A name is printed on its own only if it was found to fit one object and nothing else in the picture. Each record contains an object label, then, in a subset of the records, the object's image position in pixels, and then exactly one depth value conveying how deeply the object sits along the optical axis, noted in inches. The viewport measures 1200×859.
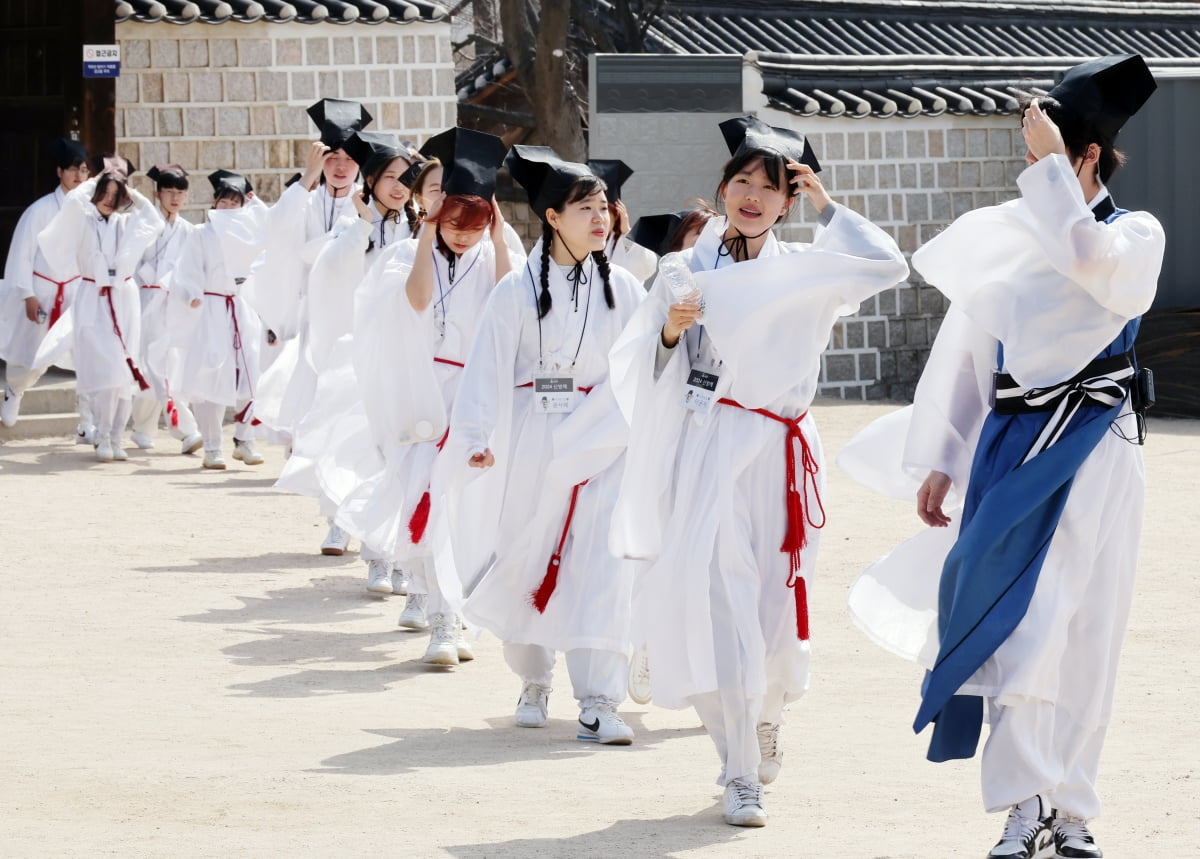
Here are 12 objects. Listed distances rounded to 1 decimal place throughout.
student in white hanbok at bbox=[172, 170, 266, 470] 850.8
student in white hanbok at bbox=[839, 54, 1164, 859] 269.8
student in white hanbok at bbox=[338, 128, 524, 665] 435.3
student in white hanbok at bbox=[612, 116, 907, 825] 309.1
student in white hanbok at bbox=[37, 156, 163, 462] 854.3
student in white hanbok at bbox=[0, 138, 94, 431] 919.0
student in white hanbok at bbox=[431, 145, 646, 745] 373.1
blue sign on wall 1033.5
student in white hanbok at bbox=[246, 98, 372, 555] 598.4
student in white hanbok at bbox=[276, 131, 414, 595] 523.7
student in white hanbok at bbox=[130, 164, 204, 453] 885.1
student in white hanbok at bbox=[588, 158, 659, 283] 436.3
